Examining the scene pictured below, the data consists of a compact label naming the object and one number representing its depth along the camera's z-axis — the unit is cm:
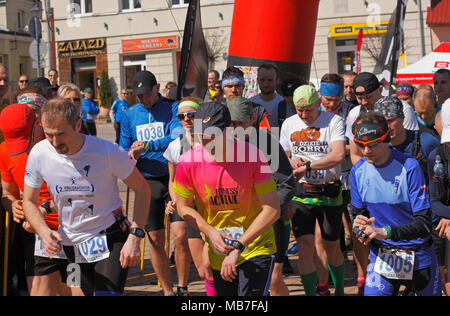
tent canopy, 1500
